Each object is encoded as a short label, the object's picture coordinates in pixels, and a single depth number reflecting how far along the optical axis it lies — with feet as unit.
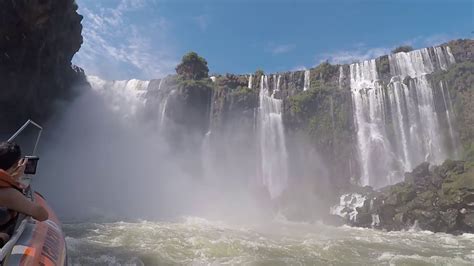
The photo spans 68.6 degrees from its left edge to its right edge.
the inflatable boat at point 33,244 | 10.02
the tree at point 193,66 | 139.87
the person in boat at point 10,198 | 9.66
